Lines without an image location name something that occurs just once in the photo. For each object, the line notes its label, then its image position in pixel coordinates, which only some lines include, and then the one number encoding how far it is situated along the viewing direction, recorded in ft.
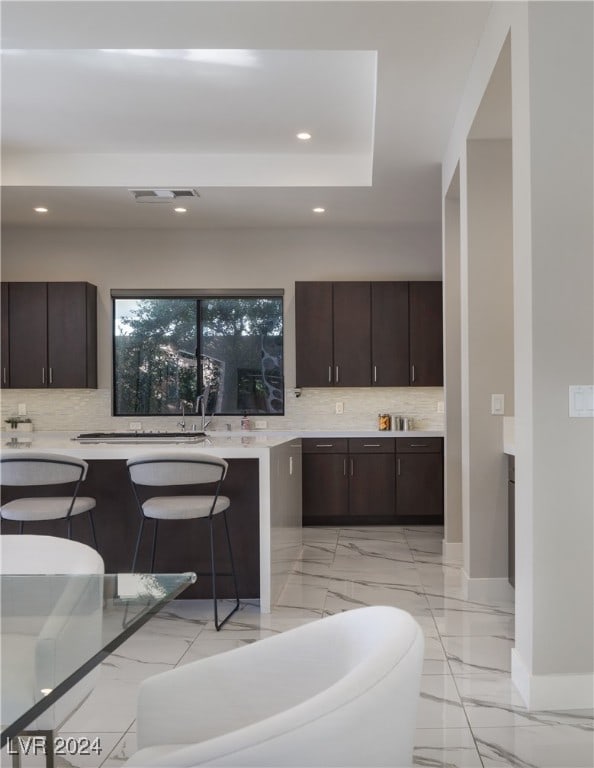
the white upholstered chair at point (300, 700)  3.13
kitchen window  22.95
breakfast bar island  12.68
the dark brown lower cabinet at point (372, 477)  21.15
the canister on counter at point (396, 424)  21.98
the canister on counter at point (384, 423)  21.95
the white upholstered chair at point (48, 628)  3.45
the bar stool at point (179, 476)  11.15
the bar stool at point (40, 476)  11.02
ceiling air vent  18.33
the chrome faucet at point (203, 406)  21.81
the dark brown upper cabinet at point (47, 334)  21.63
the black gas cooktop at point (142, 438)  15.85
